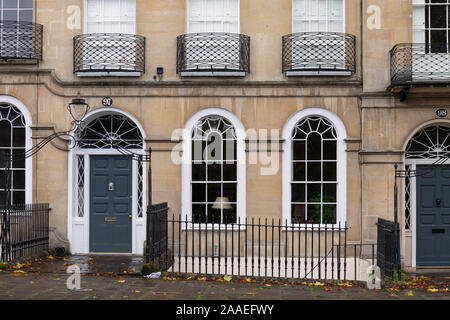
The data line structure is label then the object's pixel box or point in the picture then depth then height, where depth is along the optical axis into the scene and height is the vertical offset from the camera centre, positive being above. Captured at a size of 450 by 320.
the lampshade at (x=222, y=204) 14.41 -0.73
